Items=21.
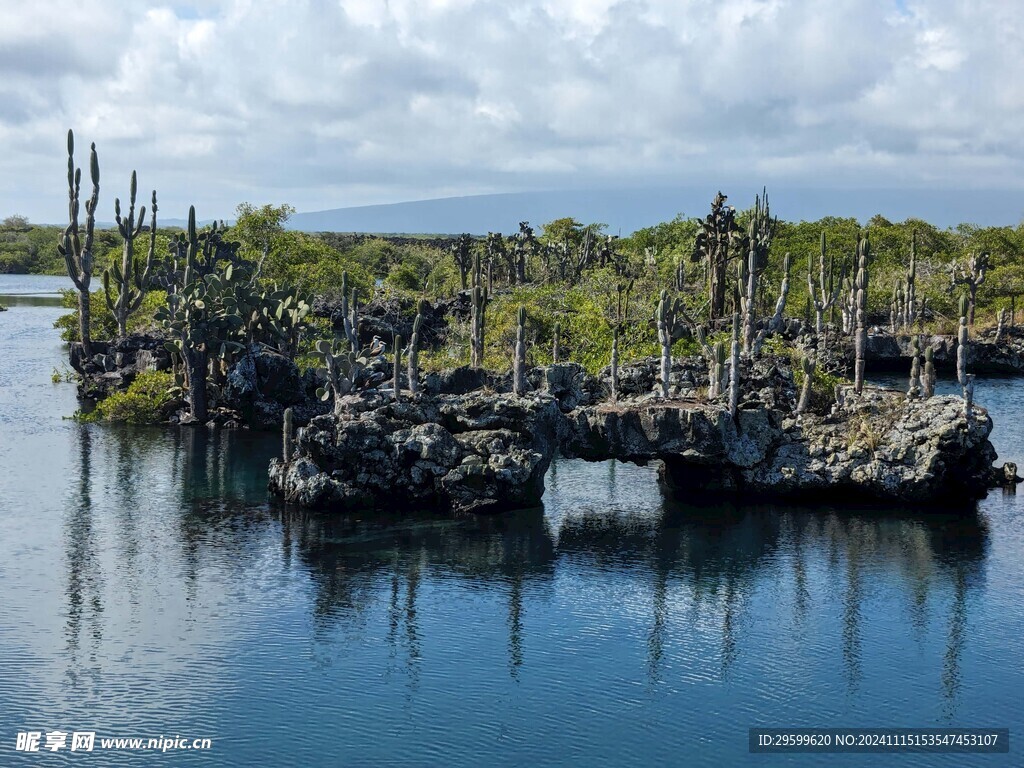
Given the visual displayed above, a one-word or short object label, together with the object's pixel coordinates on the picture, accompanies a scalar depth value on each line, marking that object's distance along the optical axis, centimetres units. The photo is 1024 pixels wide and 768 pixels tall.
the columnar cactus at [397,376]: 4312
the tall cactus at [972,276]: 8919
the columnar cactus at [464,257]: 12024
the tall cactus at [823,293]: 7569
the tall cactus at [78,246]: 6875
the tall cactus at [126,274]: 7138
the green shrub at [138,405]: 5809
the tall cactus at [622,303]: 6806
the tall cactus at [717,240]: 7469
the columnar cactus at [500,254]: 12431
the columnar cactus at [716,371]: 4394
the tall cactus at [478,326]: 5766
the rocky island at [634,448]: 4012
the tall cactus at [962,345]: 4481
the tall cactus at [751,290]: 4397
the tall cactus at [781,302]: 4391
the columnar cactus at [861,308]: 5177
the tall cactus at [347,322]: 4809
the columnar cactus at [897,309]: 9094
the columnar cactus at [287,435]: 4162
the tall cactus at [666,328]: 4604
